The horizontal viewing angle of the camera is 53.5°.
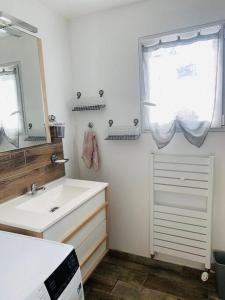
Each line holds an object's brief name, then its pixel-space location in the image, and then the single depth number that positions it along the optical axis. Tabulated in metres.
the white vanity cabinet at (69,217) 1.30
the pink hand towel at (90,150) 2.23
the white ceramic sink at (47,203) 1.30
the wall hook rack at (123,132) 2.06
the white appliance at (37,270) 0.81
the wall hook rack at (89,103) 2.16
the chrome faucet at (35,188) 1.72
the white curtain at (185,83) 1.73
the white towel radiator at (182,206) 1.87
